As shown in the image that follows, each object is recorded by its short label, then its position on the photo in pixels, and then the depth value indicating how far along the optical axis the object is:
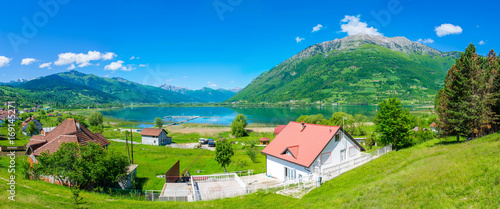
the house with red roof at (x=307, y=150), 25.80
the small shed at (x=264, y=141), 75.50
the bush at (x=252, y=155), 45.47
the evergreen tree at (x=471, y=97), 26.12
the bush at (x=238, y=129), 93.88
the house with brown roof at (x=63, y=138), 30.23
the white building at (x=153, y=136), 75.25
